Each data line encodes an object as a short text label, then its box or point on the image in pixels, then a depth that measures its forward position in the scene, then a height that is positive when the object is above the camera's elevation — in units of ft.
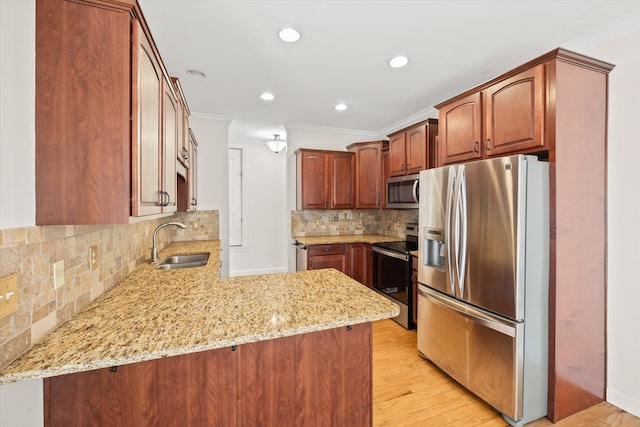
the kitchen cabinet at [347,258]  12.23 -2.15
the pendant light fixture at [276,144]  15.11 +3.66
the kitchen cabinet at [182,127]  6.53 +2.20
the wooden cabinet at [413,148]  10.05 +2.45
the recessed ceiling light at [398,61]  7.59 +4.21
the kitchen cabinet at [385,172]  13.00 +1.85
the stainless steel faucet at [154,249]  7.55 -1.06
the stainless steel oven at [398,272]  9.95 -2.34
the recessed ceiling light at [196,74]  8.37 +4.24
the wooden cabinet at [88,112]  3.17 +1.17
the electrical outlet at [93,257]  4.29 -0.73
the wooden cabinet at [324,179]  13.26 +1.56
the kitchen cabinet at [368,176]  13.44 +1.73
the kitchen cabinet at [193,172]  9.72 +1.49
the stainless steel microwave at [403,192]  10.33 +0.79
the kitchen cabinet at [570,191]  5.63 +0.42
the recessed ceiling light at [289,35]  6.39 +4.18
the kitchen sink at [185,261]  8.47 -1.63
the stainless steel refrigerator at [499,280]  5.52 -1.50
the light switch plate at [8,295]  2.56 -0.81
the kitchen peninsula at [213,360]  3.02 -1.90
